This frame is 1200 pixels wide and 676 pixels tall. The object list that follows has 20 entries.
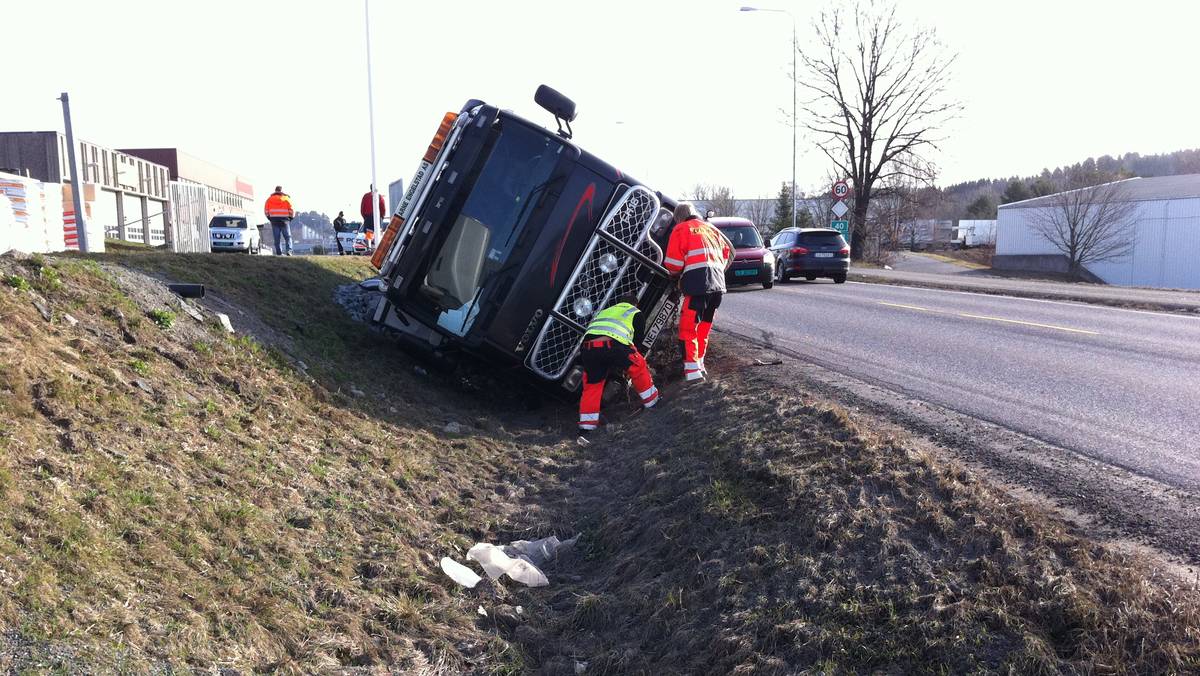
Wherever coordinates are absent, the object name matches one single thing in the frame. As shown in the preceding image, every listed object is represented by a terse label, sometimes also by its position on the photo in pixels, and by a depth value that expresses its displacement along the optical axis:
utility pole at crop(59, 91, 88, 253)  13.06
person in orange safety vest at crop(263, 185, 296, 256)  18.72
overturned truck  7.91
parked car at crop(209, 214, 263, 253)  29.42
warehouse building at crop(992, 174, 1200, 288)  43.66
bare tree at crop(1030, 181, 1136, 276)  46.53
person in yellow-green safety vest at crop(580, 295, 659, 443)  7.61
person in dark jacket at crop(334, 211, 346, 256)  26.69
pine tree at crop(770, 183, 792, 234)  53.78
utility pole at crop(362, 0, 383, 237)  18.38
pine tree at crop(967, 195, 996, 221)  89.69
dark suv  22.48
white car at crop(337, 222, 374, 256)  23.98
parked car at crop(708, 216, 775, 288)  19.78
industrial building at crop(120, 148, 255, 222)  63.16
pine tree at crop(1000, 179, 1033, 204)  80.69
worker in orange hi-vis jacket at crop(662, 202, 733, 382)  8.11
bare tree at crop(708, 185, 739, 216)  68.59
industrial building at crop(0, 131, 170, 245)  39.25
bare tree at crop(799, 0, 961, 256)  43.81
